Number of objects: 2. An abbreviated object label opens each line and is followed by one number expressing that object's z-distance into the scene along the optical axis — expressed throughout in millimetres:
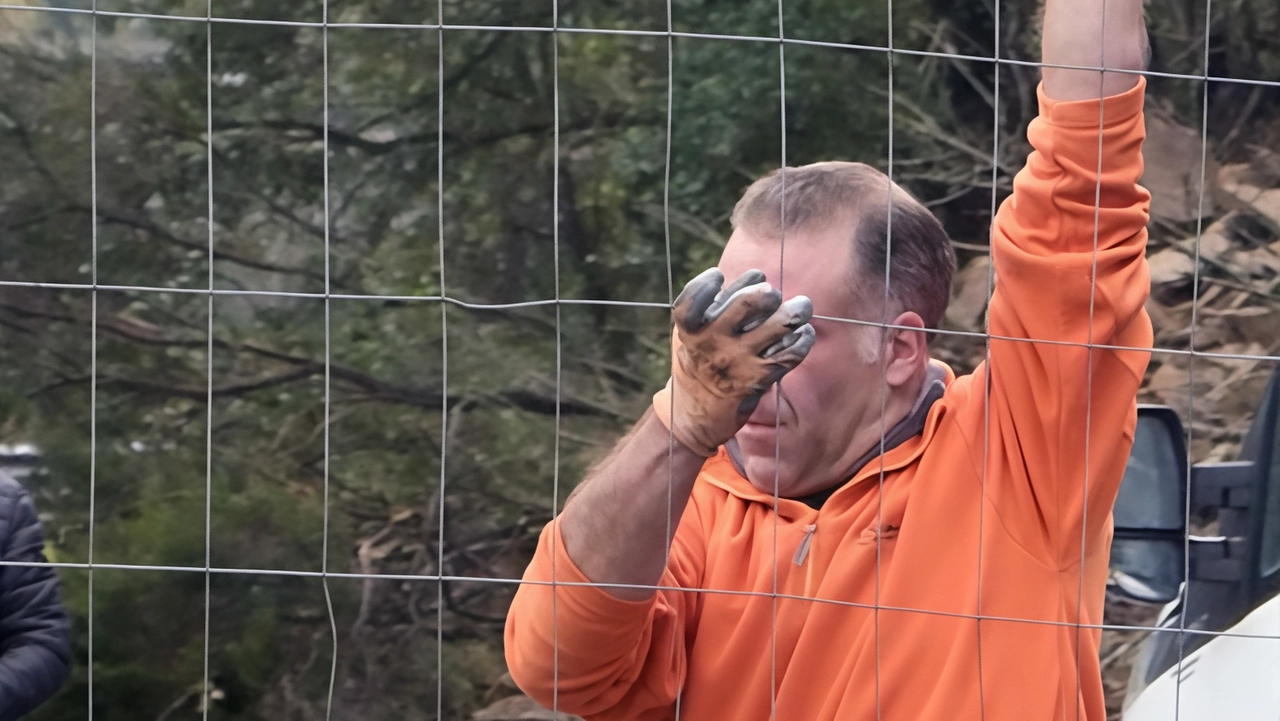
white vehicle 7197
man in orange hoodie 5826
